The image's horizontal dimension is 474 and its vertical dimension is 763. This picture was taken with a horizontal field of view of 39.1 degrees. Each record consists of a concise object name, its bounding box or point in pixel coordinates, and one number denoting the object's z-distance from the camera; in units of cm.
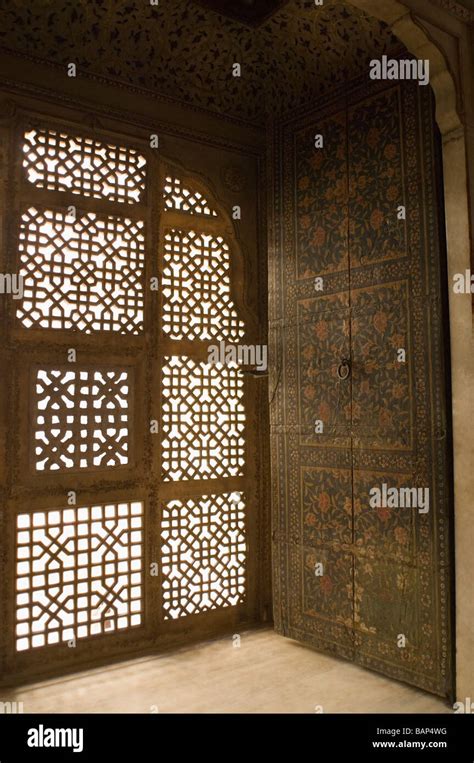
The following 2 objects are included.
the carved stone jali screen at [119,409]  393
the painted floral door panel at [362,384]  362
